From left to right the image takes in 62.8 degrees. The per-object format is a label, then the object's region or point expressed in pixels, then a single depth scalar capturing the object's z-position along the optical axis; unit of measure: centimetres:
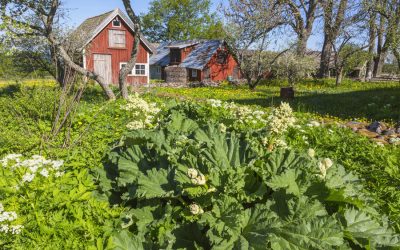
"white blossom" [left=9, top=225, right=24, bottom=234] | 277
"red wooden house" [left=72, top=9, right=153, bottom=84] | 2969
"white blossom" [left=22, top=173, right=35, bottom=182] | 334
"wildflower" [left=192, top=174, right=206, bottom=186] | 281
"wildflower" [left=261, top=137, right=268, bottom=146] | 387
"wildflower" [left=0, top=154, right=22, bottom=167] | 378
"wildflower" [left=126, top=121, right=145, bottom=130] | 457
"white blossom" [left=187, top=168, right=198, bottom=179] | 280
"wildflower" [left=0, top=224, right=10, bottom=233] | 275
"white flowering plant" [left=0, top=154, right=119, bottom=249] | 287
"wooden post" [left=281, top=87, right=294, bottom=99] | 1759
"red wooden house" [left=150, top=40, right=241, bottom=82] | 3553
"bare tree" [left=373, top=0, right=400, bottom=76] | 1941
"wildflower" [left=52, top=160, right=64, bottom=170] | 370
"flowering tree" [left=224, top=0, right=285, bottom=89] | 2812
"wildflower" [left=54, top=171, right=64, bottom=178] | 364
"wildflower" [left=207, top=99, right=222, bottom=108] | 763
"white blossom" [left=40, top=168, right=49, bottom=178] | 345
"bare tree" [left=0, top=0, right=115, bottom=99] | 1311
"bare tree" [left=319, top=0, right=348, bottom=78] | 2958
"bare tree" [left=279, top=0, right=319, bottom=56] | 3170
